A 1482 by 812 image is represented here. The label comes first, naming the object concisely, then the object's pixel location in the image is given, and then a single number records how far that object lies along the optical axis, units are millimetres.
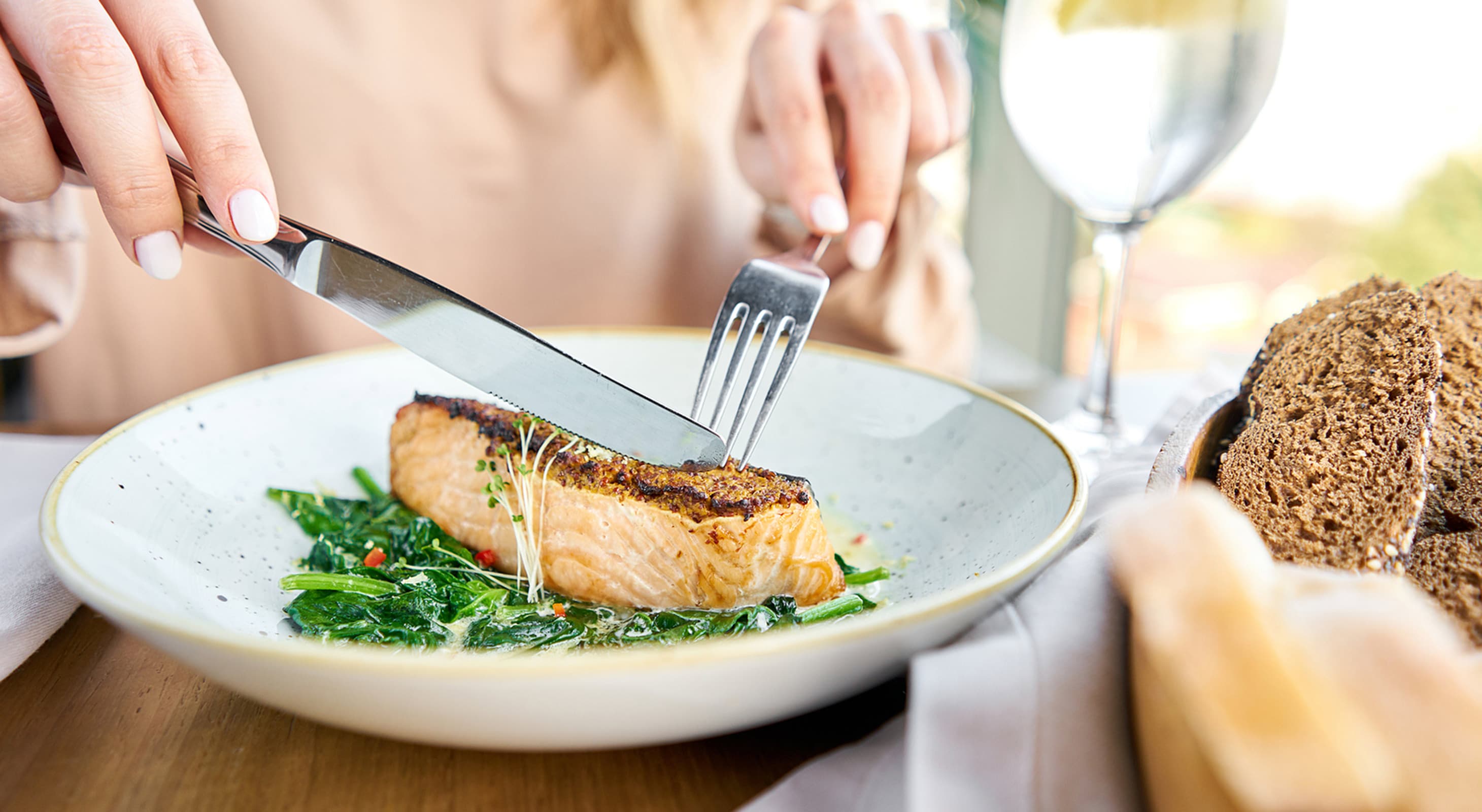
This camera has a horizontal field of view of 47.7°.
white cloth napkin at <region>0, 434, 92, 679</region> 397
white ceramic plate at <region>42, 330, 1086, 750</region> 342
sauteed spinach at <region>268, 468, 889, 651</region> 421
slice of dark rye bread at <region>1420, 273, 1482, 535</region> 387
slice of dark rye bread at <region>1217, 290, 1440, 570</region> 372
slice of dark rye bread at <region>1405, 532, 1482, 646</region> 359
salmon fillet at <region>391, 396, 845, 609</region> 440
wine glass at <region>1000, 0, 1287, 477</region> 468
